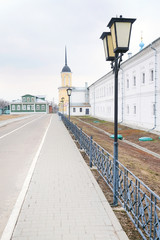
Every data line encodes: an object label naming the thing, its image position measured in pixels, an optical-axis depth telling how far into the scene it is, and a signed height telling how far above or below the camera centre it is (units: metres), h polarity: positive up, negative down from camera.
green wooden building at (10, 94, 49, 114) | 76.06 +2.26
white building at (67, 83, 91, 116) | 58.28 +3.81
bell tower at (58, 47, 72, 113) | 65.56 +9.62
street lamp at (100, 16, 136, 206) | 3.85 +1.27
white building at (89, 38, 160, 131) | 18.61 +2.19
